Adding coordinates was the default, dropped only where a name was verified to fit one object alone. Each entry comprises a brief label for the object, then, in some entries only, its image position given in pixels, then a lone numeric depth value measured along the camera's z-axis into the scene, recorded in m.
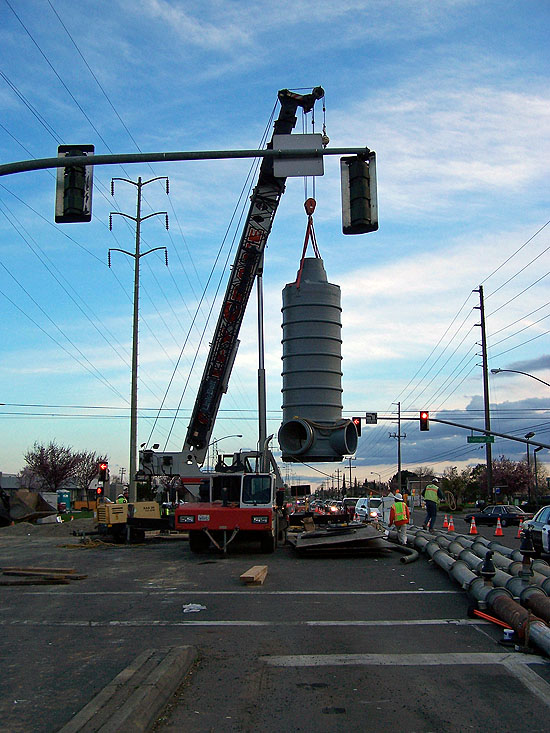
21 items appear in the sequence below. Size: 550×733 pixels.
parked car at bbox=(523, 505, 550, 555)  15.41
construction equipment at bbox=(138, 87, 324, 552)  17.09
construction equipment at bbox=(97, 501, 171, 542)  21.98
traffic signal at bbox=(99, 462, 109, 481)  27.00
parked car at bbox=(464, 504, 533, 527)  36.52
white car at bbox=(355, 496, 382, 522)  33.25
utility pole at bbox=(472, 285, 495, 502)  46.09
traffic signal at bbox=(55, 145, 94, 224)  9.95
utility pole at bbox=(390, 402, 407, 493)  76.94
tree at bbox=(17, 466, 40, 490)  85.61
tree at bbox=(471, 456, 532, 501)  93.15
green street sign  36.25
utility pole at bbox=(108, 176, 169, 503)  30.47
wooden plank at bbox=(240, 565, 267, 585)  12.33
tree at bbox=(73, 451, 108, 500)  86.62
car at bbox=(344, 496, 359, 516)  40.54
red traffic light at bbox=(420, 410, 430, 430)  34.06
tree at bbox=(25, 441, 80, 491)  75.81
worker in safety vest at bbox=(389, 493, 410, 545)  18.20
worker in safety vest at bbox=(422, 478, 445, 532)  22.75
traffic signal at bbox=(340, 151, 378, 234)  9.97
